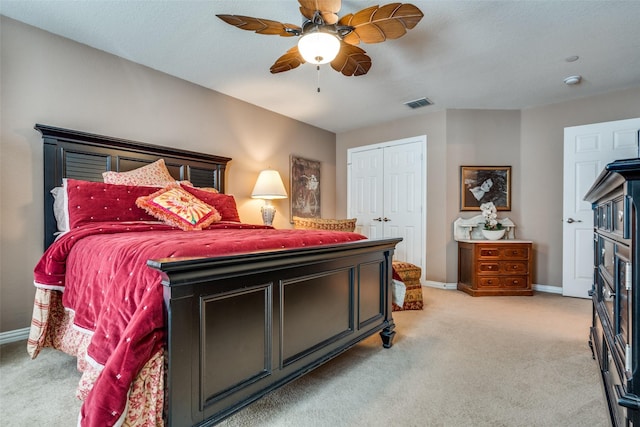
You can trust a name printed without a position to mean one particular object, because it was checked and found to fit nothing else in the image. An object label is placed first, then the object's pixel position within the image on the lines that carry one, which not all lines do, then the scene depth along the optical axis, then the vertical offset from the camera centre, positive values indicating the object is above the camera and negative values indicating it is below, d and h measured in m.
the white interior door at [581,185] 3.56 +0.27
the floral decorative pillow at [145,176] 2.66 +0.30
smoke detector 3.34 +1.37
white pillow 2.45 +0.02
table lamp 3.94 +0.24
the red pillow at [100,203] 2.27 +0.05
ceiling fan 1.87 +1.17
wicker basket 4.24 -0.20
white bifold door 4.63 +0.26
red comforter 1.03 -0.33
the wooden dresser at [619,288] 0.95 -0.31
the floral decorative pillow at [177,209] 2.44 +0.00
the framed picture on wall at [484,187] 4.35 +0.30
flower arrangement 4.18 -0.10
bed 1.10 -0.47
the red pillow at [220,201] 2.98 +0.08
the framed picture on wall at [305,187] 4.78 +0.34
